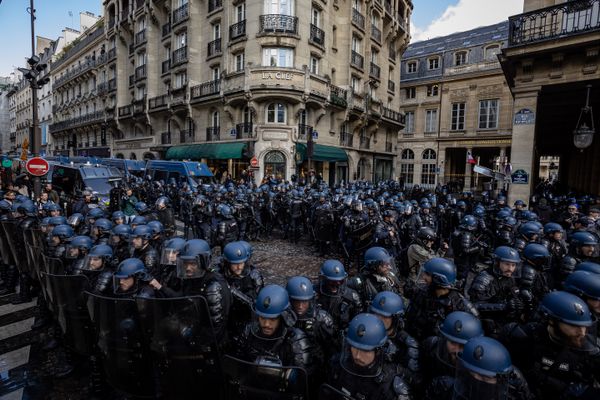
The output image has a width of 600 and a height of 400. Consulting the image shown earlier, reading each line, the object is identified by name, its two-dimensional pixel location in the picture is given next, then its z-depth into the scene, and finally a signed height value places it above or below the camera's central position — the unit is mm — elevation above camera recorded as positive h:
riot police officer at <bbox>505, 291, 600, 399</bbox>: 2072 -1151
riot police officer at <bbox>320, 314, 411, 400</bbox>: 1964 -1198
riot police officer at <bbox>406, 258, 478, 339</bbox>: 2932 -1135
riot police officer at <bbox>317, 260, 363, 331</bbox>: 3191 -1245
